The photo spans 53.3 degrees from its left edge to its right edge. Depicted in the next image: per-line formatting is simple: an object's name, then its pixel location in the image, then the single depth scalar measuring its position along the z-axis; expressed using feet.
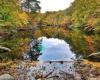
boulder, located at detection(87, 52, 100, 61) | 25.79
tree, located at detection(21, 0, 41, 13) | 134.12
